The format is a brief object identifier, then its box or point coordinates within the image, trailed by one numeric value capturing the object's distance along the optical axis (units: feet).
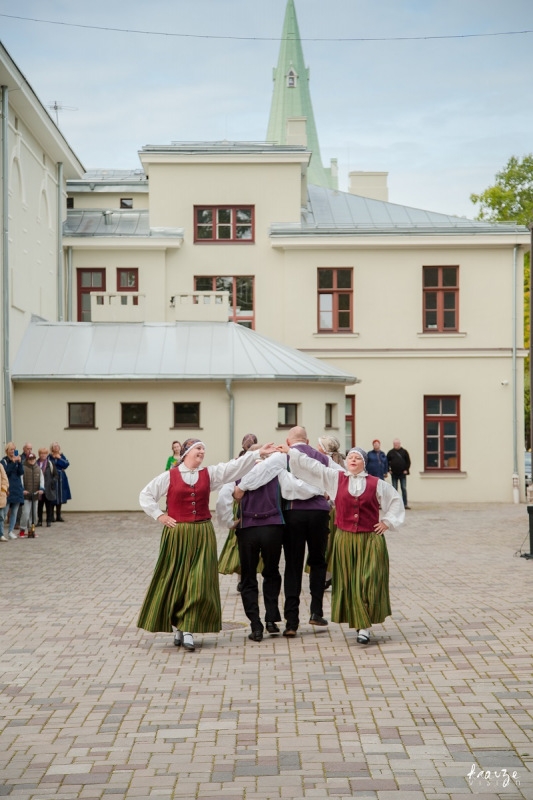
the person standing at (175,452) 71.67
